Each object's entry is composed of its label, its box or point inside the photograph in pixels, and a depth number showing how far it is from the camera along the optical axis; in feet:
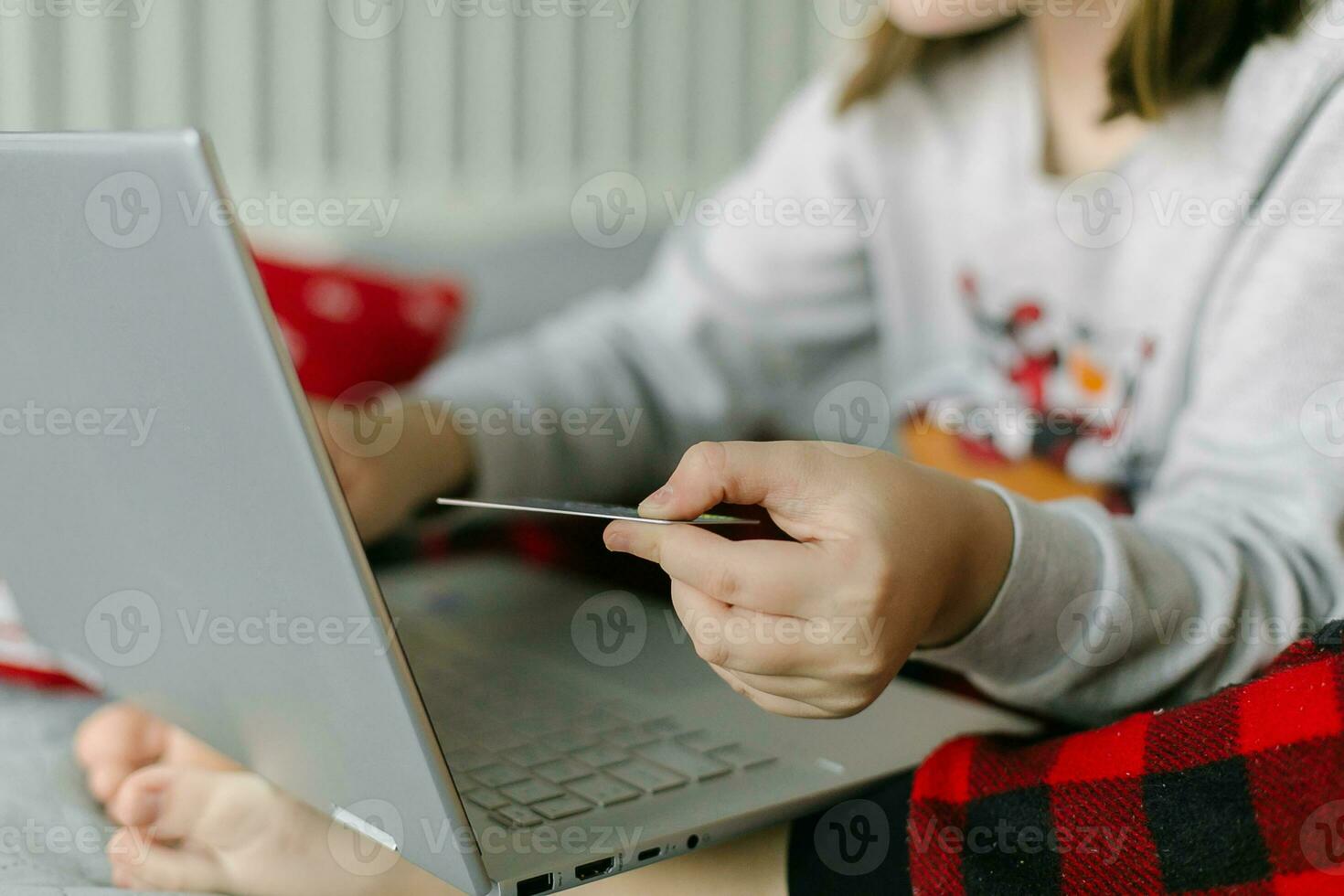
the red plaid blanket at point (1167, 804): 1.21
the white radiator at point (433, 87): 4.53
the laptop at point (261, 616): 1.03
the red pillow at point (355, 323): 3.14
